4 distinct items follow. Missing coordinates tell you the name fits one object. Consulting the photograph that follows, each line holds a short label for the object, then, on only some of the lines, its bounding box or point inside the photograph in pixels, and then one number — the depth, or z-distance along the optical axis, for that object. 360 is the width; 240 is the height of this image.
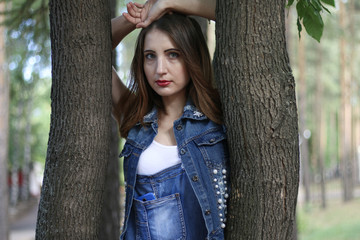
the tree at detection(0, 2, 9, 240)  9.89
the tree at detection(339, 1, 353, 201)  18.81
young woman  2.23
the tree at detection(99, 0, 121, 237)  4.78
